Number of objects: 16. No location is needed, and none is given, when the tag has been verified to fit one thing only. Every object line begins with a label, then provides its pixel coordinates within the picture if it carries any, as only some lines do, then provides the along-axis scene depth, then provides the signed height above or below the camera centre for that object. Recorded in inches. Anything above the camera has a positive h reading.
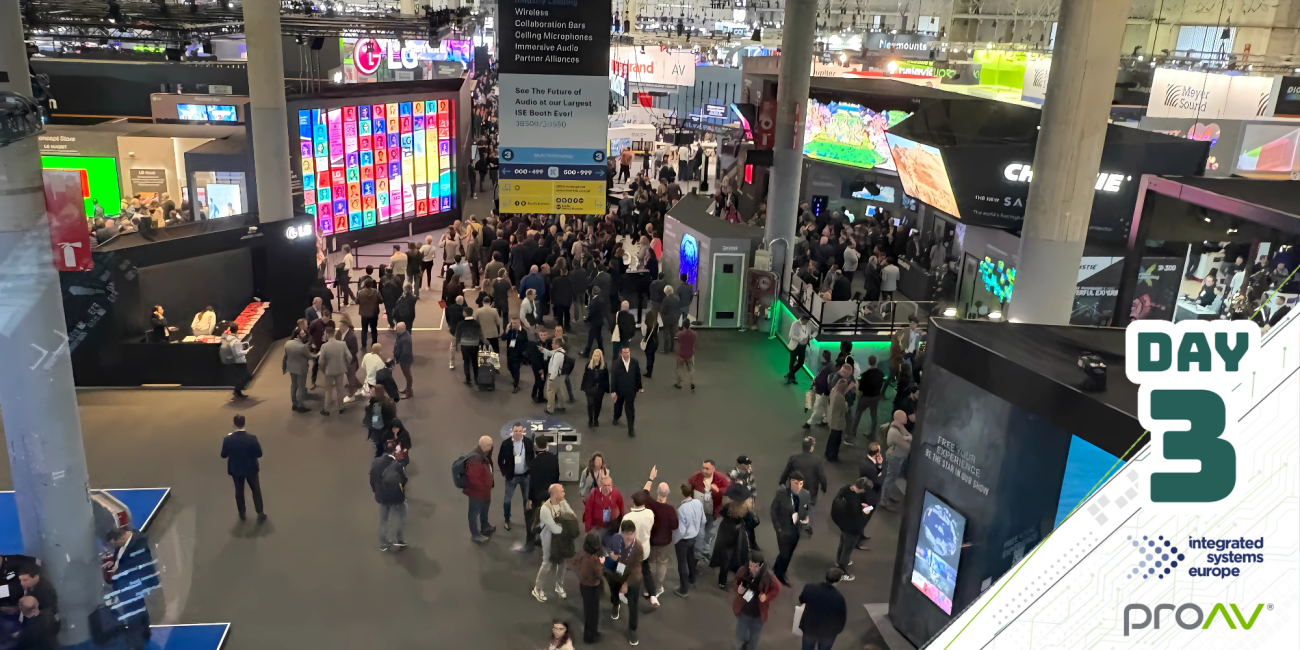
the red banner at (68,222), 283.1 -61.6
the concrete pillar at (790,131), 565.3 -49.8
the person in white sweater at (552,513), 281.7 -139.3
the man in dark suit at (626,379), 413.4 -144.9
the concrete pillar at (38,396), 233.1 -97.7
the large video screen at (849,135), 719.1 -65.1
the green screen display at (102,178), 644.1 -108.6
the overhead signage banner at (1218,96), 780.6 -22.3
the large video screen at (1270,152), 700.7 -59.5
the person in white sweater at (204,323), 478.3 -149.3
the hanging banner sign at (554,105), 410.0 -29.3
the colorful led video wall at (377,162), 720.3 -105.4
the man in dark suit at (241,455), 322.7 -144.9
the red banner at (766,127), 594.9 -49.3
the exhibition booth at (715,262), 569.9 -130.5
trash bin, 368.8 -159.1
